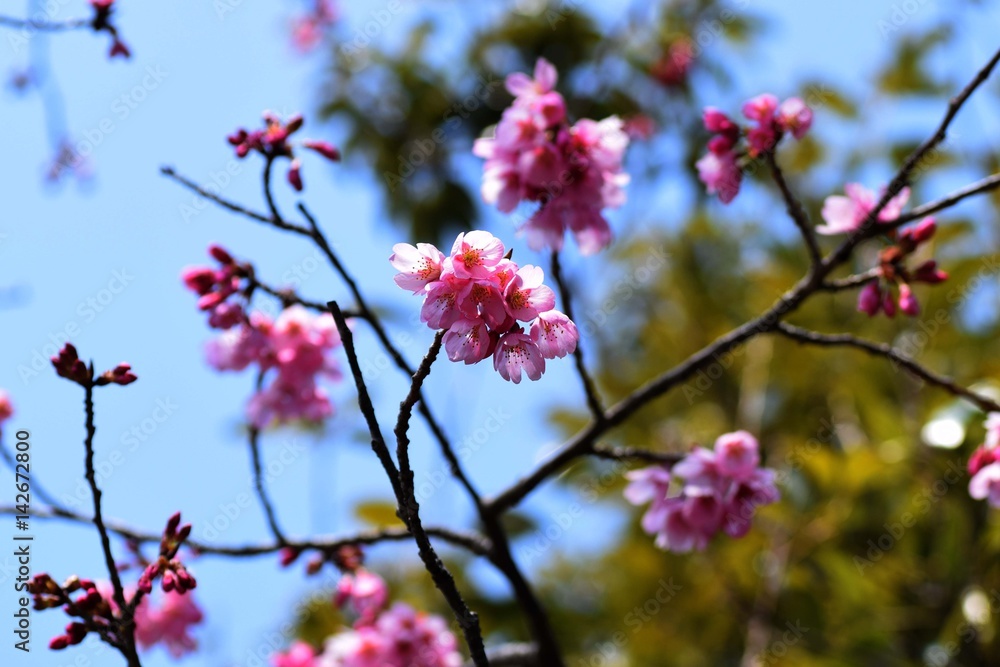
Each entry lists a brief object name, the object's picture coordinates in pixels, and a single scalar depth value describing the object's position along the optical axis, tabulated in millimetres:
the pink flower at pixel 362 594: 1682
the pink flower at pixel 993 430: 1521
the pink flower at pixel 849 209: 1537
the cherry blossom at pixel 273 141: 1525
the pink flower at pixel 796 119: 1531
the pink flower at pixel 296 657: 1828
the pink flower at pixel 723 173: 1553
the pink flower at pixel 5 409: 1618
